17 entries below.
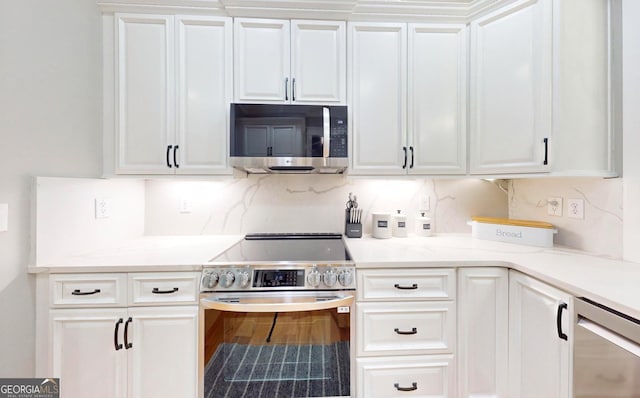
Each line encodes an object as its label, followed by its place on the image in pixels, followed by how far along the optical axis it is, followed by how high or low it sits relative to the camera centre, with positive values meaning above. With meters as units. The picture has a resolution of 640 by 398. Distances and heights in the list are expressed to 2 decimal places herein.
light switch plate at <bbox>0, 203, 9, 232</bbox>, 1.25 -0.09
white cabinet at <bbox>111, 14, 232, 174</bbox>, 1.76 +0.65
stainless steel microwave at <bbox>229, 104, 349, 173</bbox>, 1.70 +0.36
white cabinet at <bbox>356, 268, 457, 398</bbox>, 1.46 -0.69
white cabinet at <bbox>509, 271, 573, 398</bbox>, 1.16 -0.63
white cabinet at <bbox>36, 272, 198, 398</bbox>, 1.38 -0.68
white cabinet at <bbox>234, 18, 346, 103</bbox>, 1.79 +0.87
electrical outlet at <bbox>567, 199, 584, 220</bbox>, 1.66 -0.06
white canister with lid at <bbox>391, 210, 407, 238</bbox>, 2.08 -0.20
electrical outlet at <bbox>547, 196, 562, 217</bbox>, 1.79 -0.05
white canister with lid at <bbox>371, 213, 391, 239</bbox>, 2.04 -0.20
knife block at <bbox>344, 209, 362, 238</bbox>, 2.07 -0.23
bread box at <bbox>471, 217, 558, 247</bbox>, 1.77 -0.21
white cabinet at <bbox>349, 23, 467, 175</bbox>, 1.83 +0.67
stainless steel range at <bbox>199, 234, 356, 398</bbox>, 1.39 -0.65
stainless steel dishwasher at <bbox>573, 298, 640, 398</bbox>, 0.90 -0.53
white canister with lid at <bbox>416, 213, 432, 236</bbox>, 2.13 -0.21
